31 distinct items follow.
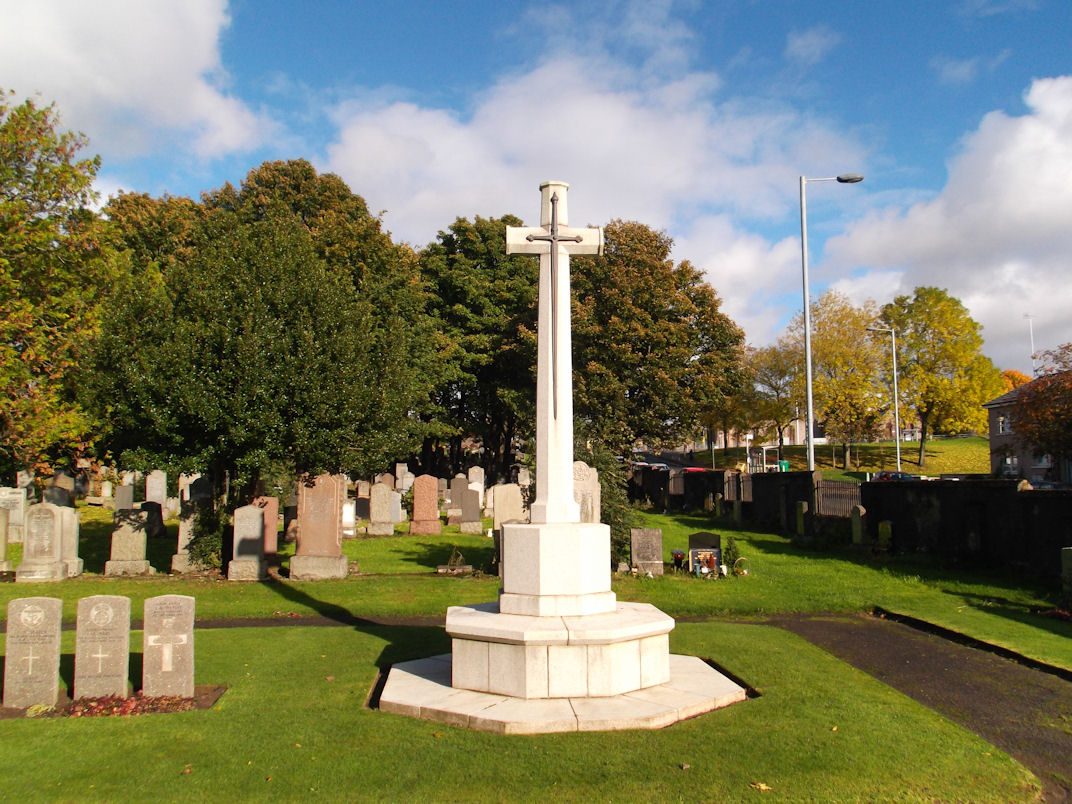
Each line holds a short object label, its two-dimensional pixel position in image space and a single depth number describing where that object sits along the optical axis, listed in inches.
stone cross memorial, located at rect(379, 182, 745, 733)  255.1
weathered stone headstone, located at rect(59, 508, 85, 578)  591.2
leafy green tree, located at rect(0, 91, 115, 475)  706.2
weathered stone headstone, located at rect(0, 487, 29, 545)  813.9
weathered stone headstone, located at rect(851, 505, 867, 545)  730.8
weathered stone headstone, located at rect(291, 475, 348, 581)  603.2
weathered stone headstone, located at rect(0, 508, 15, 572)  618.8
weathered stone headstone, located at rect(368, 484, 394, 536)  890.1
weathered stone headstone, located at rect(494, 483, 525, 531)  744.3
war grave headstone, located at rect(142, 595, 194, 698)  280.5
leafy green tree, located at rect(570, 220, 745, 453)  1222.9
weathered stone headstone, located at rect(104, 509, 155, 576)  607.2
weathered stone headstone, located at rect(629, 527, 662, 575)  610.2
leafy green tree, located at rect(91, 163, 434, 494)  571.2
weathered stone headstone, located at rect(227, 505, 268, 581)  594.2
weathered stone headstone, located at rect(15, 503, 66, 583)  577.9
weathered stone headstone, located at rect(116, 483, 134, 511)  809.5
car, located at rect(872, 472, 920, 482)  1402.6
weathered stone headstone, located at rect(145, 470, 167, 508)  936.9
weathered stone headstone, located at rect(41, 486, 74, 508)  874.8
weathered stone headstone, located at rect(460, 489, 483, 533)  917.8
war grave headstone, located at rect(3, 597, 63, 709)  274.5
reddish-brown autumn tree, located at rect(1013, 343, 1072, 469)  892.0
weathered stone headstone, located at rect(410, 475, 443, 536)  884.6
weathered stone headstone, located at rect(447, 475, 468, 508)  1018.9
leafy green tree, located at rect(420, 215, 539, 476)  1397.6
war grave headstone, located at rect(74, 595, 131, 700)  279.3
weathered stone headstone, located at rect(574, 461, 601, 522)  570.3
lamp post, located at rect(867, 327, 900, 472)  1571.1
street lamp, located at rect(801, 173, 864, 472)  906.1
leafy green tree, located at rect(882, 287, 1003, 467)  1878.7
